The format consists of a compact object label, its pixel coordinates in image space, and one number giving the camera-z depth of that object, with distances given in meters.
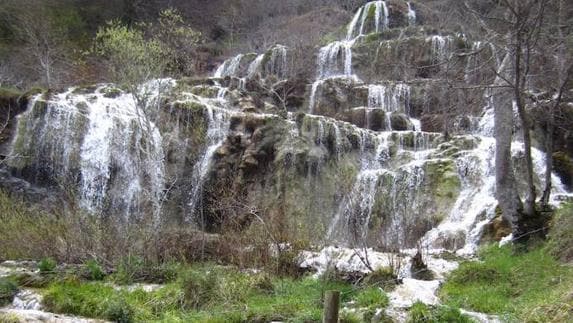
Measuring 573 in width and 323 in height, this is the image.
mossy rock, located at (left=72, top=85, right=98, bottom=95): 23.26
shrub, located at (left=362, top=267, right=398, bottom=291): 8.96
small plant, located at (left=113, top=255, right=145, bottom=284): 9.62
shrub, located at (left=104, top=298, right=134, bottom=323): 7.90
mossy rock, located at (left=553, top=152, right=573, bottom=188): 16.59
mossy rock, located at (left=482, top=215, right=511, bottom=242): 12.48
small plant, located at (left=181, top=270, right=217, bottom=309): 8.55
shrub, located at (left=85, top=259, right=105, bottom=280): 9.77
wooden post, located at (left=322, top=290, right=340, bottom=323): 5.16
